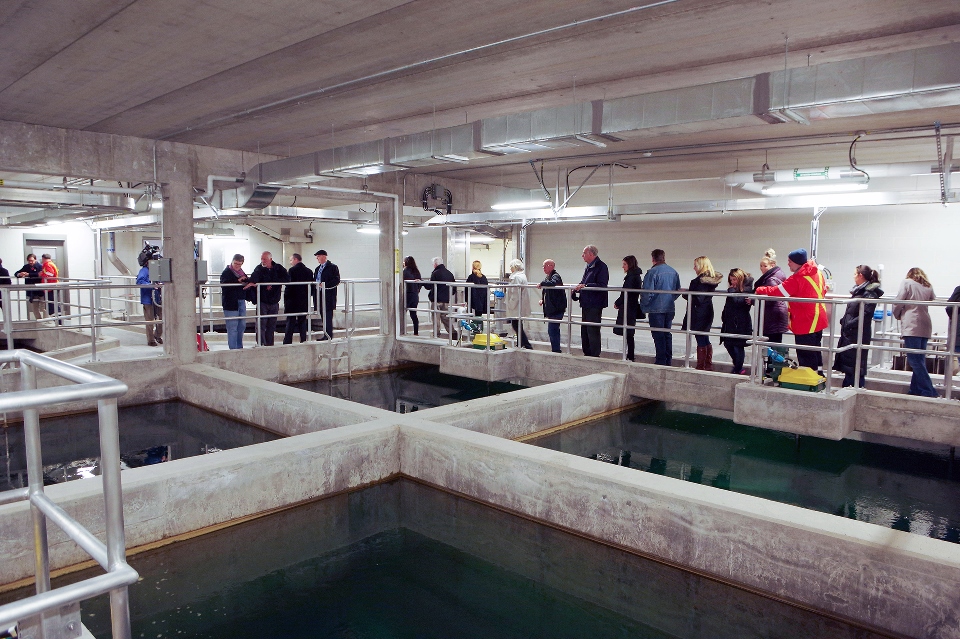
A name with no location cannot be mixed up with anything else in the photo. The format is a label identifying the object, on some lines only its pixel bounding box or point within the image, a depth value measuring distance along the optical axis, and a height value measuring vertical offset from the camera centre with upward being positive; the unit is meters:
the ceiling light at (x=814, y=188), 9.19 +1.17
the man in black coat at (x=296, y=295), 11.46 -0.51
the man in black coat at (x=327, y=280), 11.50 -0.26
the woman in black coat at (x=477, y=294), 12.55 -0.56
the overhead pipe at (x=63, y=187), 9.96 +1.25
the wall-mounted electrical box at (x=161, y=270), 9.53 -0.06
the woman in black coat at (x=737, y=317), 8.41 -0.65
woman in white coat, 10.01 -0.62
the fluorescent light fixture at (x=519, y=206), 12.15 +1.19
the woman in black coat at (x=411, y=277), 12.53 -0.21
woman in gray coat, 7.34 -0.66
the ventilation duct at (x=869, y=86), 4.46 +1.32
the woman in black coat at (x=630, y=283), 9.09 -0.23
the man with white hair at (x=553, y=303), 10.25 -0.58
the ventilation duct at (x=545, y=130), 6.25 +1.38
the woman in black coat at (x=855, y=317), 7.81 -0.61
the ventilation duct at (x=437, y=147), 7.23 +1.38
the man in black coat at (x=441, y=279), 12.11 -0.24
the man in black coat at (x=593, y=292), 9.38 -0.32
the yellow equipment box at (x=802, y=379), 6.54 -1.14
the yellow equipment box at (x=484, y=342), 9.91 -1.16
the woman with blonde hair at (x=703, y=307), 8.55 -0.55
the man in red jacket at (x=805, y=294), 6.98 -0.30
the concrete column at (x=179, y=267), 9.75 -0.02
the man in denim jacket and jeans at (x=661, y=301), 8.85 -0.48
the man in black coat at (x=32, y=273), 14.68 -0.17
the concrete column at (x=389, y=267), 12.36 -0.02
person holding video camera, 12.00 -0.58
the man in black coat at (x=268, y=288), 11.06 -0.38
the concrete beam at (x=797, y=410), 6.39 -1.44
